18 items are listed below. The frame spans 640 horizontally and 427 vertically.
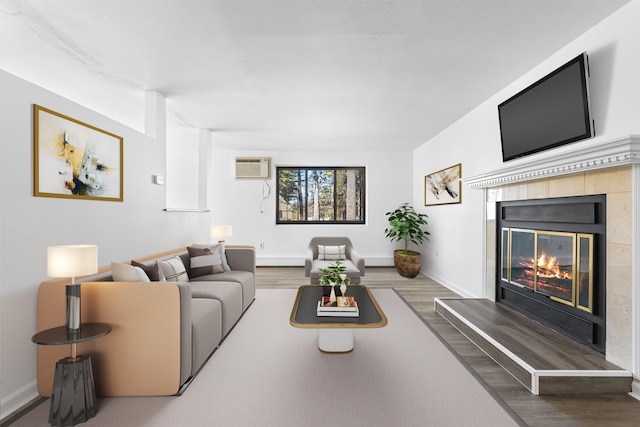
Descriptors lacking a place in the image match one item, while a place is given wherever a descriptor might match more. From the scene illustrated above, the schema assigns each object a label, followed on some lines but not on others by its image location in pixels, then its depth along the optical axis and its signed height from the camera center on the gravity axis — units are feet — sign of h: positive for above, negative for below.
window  22.53 +1.39
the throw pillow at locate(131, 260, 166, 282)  8.63 -1.68
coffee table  7.51 -2.77
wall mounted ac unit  21.70 +3.22
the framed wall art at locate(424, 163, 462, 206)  15.23 +1.48
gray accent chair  14.33 -2.60
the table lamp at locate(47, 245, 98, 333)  6.10 -1.13
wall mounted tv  7.75 +2.96
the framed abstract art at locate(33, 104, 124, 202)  7.06 +1.42
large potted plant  18.70 -1.38
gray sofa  6.68 -2.71
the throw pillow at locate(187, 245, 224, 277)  11.82 -1.95
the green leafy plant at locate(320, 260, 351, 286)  9.47 -2.04
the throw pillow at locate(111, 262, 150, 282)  7.43 -1.51
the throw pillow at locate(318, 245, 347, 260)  17.15 -2.26
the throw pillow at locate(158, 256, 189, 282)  9.54 -1.88
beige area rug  5.92 -4.01
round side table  5.73 -3.33
